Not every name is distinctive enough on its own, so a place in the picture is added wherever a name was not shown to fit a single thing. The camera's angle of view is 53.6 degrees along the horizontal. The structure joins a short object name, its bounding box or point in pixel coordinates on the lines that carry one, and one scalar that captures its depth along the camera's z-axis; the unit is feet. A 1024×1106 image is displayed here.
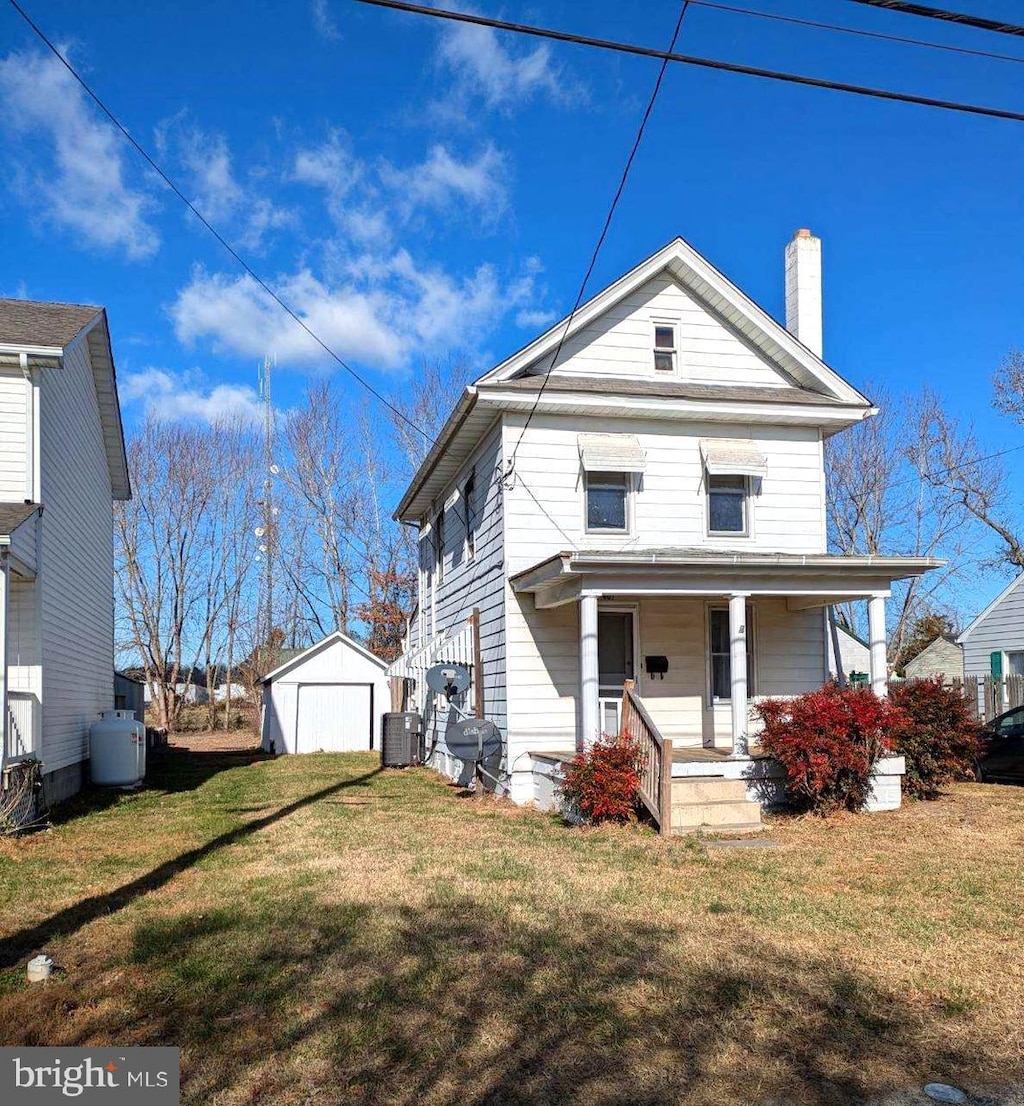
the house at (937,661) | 118.73
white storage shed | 88.48
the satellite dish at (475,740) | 47.09
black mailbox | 47.44
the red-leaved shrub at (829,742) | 38.11
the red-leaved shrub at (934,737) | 43.47
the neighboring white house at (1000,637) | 82.99
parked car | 53.93
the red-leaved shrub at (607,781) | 36.09
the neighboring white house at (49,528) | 41.52
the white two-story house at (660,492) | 46.03
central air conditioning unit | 67.21
